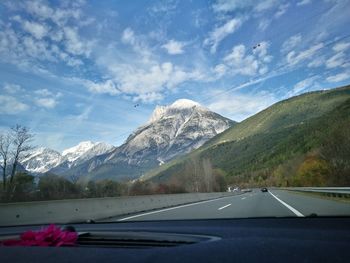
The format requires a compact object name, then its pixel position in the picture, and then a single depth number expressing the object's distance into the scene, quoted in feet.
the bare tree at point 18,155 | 152.47
